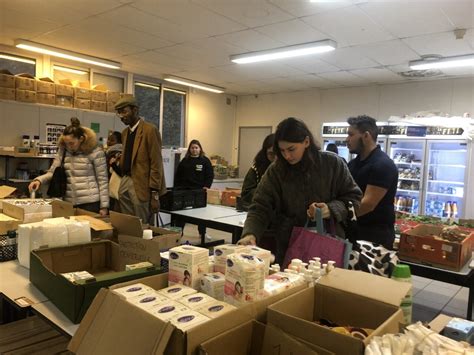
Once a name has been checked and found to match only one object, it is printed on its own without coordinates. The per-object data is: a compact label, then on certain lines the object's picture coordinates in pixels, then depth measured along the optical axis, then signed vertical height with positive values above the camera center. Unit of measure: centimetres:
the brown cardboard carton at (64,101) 592 +70
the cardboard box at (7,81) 528 +87
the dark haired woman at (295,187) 202 -18
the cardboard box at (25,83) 543 +88
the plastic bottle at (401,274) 148 -45
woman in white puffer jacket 311 -20
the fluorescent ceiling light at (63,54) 552 +143
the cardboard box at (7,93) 533 +70
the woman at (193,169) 566 -29
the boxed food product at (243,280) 112 -38
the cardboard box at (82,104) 607 +68
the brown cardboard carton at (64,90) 585 +86
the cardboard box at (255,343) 92 -49
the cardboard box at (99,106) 627 +68
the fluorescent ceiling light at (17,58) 593 +135
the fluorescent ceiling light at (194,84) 766 +141
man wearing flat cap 338 -17
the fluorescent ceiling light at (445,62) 528 +141
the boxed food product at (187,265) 127 -39
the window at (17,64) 597 +127
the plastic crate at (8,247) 204 -56
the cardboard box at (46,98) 569 +69
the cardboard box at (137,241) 175 -48
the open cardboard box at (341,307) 95 -45
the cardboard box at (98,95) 627 +85
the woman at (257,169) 306 -13
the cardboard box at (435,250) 272 -67
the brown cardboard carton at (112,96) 647 +88
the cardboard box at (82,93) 606 +85
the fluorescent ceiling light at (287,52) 485 +142
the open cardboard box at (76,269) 138 -55
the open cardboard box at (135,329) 91 -46
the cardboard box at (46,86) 565 +88
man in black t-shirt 260 -19
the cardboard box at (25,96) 545 +70
